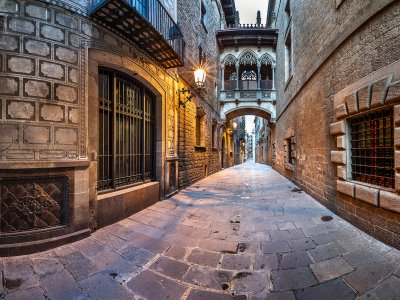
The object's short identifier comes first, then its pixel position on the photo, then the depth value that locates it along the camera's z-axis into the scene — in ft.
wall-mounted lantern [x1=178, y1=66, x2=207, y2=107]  22.31
